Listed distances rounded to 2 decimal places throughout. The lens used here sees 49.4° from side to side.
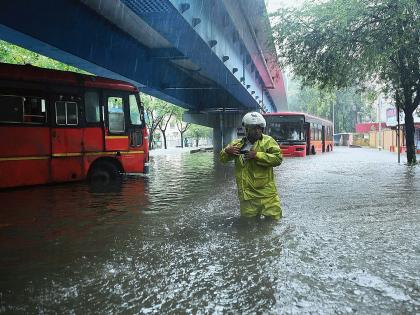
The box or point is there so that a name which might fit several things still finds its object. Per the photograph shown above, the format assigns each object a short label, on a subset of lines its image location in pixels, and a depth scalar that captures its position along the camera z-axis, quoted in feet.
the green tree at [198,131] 236.43
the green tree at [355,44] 45.11
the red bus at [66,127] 36.63
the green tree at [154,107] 147.23
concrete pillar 140.56
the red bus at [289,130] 92.58
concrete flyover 35.04
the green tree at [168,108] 152.35
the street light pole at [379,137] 164.67
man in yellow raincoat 19.66
